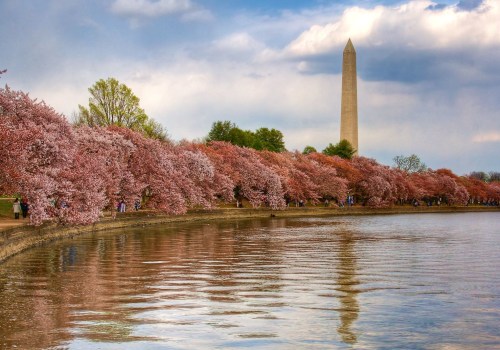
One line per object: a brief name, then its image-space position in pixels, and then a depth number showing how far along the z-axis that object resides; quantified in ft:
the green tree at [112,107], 287.89
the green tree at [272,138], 469.37
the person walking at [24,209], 163.22
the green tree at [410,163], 635.66
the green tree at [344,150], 421.59
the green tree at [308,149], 559.88
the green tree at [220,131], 413.39
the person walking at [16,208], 157.89
